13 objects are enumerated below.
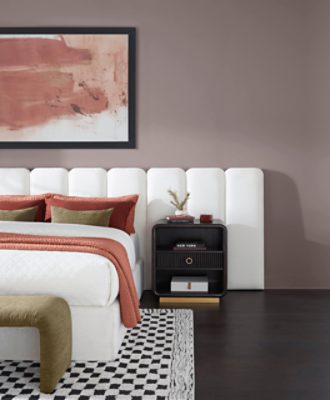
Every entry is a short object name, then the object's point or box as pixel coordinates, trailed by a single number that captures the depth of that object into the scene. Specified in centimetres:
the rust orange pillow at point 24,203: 420
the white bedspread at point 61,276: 273
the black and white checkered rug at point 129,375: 241
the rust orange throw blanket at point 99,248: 295
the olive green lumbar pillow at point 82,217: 399
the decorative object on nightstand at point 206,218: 424
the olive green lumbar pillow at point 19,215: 407
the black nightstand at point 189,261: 409
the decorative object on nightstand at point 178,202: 434
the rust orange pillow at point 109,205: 416
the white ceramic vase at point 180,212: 432
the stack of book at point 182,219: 419
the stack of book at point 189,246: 412
